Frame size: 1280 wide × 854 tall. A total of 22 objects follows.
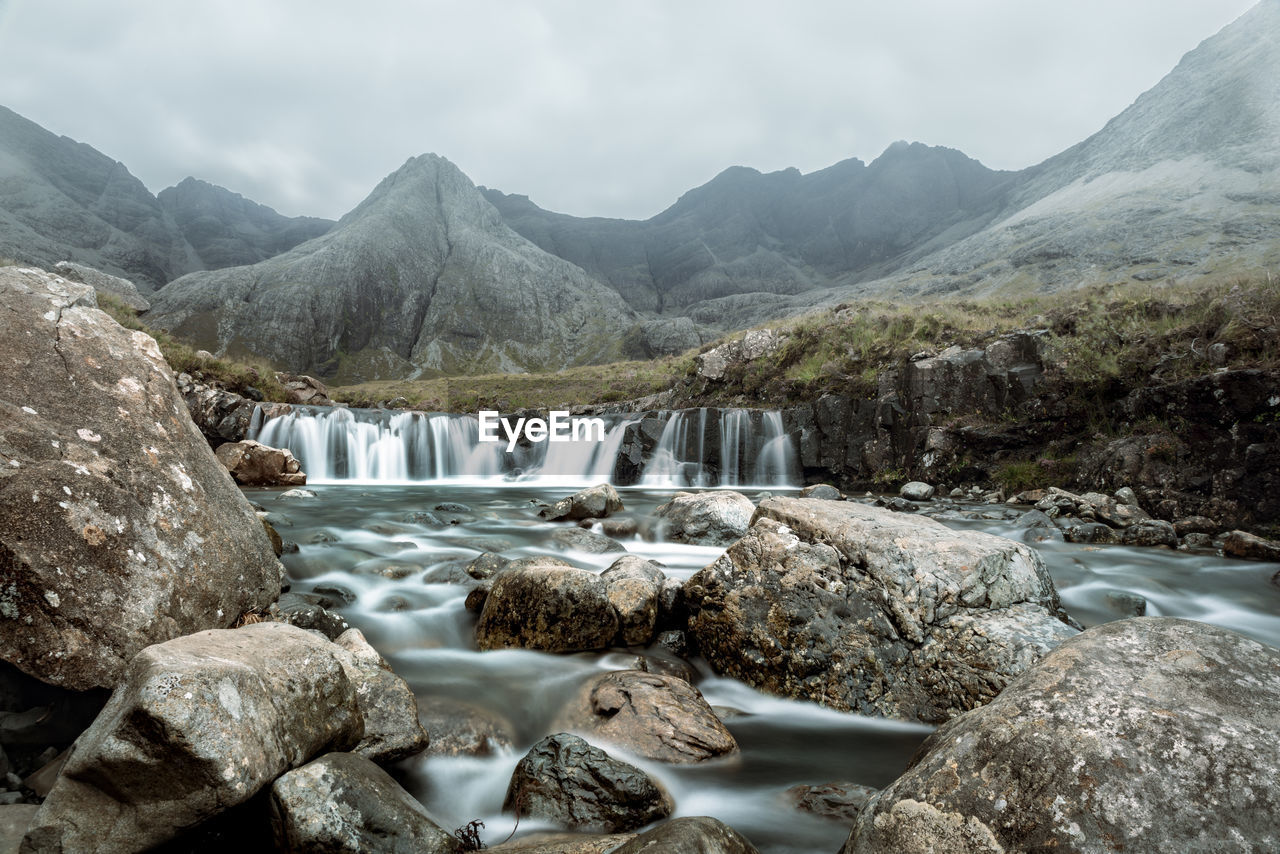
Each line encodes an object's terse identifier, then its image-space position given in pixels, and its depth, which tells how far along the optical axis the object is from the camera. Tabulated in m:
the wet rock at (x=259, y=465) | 14.62
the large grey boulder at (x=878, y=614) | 4.25
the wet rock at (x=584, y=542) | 8.63
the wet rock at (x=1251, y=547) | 8.06
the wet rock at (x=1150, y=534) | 9.08
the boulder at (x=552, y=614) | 5.30
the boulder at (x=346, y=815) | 2.56
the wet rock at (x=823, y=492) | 13.85
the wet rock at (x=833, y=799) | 3.47
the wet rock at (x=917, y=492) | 13.78
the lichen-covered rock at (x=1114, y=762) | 1.89
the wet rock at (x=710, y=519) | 8.88
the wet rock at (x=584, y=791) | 3.19
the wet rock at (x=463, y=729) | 3.97
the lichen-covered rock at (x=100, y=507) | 3.29
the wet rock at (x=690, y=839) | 2.27
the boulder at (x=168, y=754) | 2.30
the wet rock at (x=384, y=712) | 3.62
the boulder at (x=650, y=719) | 3.95
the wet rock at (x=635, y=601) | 5.41
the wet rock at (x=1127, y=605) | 6.49
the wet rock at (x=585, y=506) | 11.18
